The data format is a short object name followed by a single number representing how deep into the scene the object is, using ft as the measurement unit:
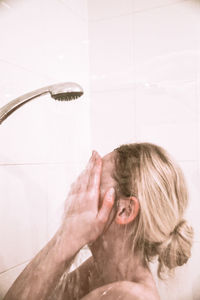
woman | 2.18
